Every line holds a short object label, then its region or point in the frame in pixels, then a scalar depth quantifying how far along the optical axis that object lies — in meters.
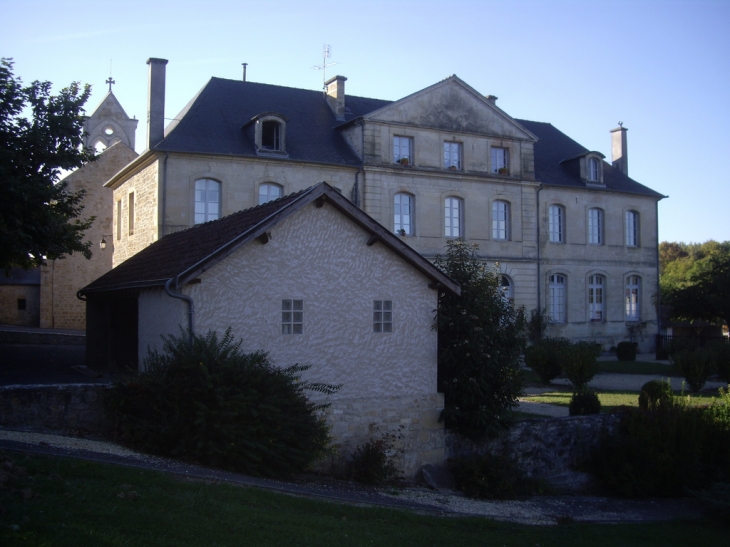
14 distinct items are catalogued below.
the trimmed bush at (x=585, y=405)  15.17
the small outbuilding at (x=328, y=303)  11.34
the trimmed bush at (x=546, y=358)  21.83
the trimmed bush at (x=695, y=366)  20.59
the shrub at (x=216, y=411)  9.35
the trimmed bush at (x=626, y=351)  29.73
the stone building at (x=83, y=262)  35.25
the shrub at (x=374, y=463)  11.81
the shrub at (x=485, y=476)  12.46
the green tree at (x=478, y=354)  12.95
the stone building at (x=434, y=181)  24.00
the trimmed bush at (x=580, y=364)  20.02
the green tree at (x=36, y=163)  13.23
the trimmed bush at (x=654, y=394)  15.20
